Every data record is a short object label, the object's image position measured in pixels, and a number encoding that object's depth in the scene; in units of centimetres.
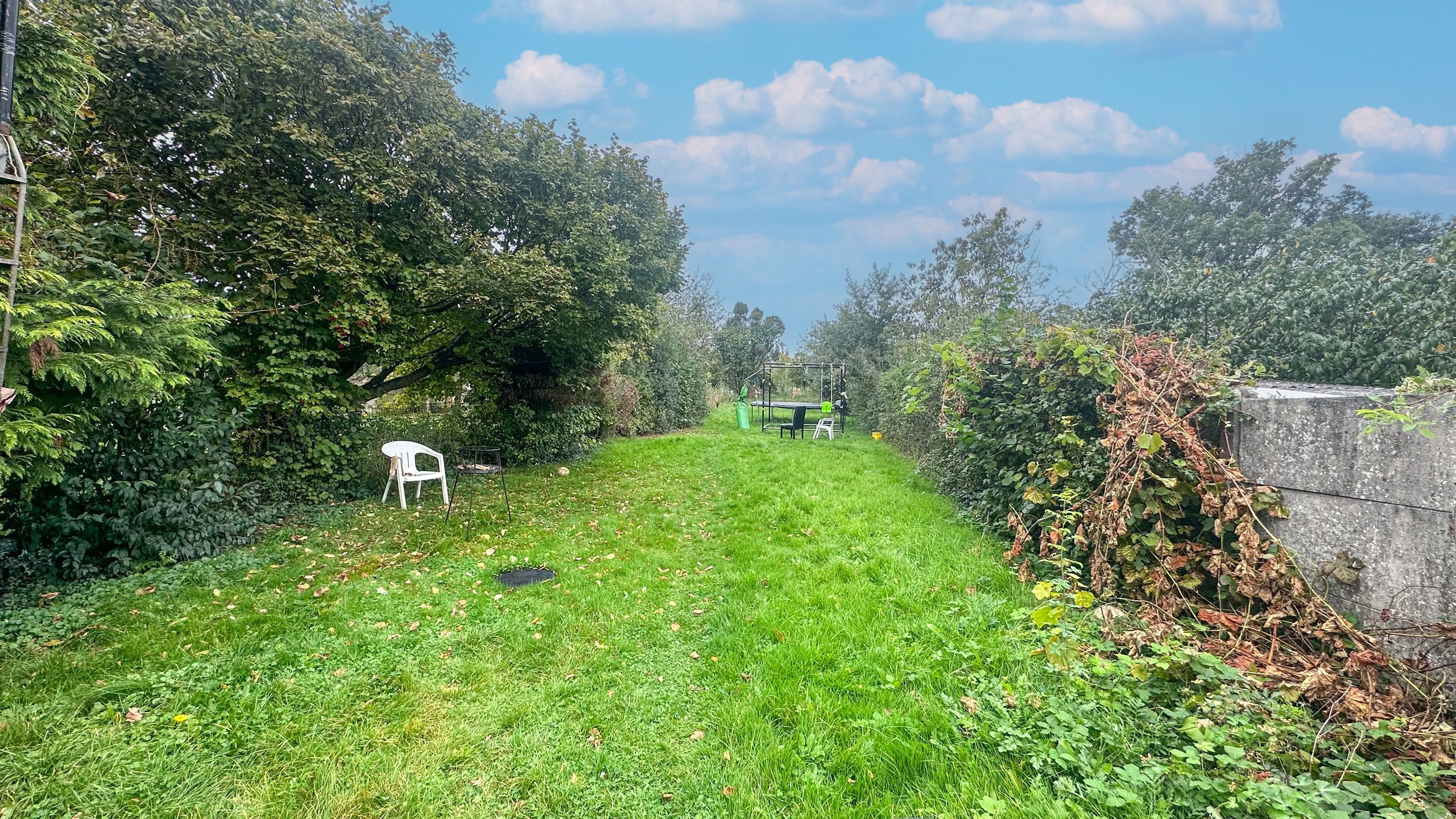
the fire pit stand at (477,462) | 589
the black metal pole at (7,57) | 201
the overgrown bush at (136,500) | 369
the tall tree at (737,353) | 2428
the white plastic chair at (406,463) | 622
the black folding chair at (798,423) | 1275
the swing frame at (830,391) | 1484
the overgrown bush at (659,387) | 1280
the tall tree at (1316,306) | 338
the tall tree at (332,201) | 496
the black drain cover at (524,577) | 424
